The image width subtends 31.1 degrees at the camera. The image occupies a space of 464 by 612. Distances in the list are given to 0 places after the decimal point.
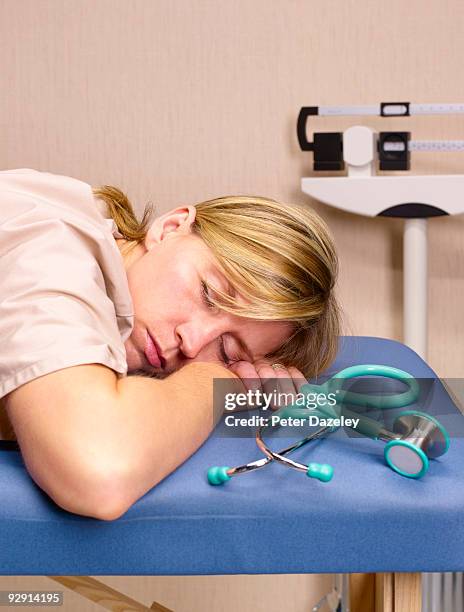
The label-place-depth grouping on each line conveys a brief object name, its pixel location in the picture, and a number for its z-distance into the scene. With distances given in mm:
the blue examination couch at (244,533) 765
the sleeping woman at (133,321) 753
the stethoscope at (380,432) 792
